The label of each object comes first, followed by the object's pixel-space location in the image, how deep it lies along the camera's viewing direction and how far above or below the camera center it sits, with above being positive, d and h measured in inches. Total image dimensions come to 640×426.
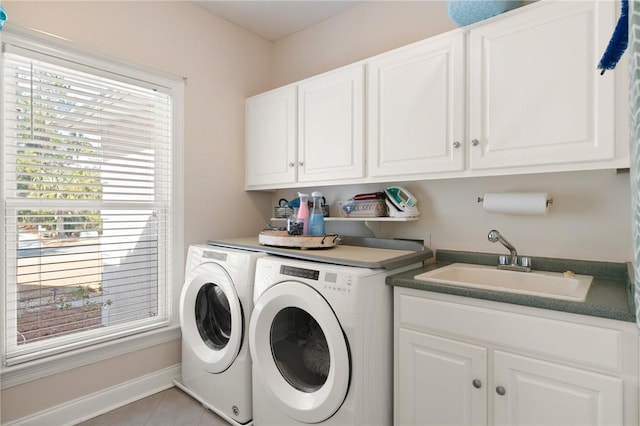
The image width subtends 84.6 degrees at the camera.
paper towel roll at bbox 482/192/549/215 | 63.9 +2.2
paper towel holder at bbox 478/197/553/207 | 66.5 +2.5
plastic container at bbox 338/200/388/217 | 85.7 +1.2
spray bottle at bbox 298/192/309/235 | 82.5 -0.6
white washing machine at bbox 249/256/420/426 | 58.5 -24.2
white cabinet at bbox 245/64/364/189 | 82.0 +21.0
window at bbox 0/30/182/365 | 69.2 +3.0
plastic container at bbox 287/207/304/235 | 81.4 -3.3
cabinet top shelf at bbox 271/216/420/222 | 81.1 -1.4
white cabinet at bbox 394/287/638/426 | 44.6 -21.9
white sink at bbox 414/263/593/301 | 58.2 -12.0
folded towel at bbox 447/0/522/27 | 63.4 +37.7
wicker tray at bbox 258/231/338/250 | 76.7 -6.2
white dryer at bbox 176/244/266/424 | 74.6 -27.6
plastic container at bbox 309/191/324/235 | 82.7 -2.4
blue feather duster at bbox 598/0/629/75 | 27.1 +13.7
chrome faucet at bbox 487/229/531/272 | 67.5 -9.1
